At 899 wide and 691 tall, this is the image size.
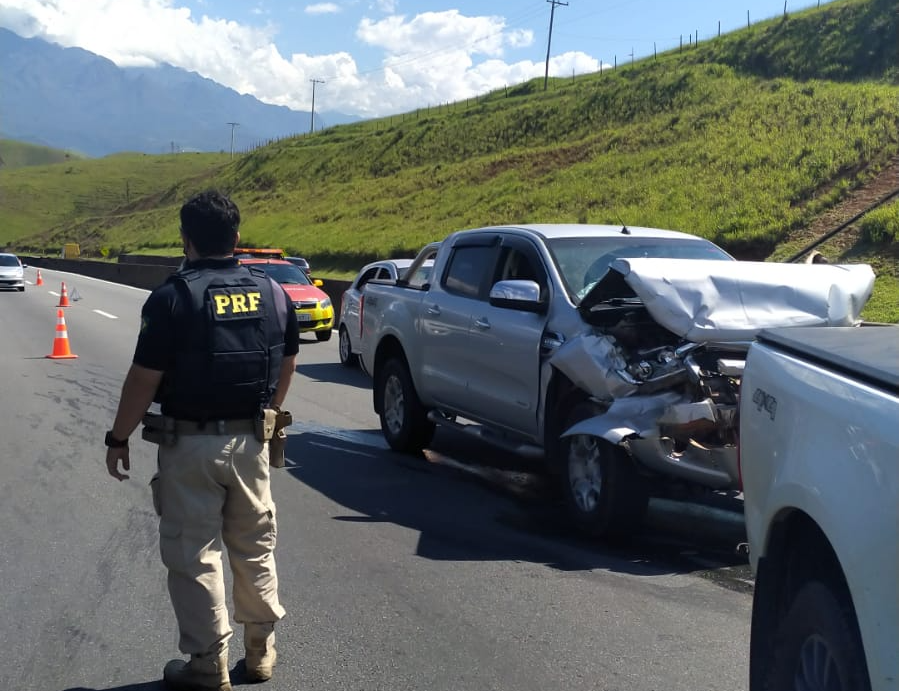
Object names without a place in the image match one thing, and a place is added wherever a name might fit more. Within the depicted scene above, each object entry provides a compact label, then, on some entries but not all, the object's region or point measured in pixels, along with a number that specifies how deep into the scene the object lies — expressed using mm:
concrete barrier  24391
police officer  4016
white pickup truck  2395
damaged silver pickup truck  6031
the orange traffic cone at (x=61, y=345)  16109
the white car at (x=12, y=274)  35906
